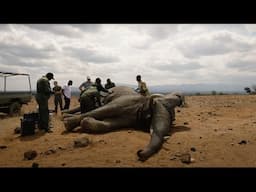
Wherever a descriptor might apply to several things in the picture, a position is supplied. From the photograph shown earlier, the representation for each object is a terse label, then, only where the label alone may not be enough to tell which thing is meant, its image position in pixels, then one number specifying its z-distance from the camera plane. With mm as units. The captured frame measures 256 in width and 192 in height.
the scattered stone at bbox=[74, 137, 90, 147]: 4228
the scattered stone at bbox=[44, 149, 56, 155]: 4092
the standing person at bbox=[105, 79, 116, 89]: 7321
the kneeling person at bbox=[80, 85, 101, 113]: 5893
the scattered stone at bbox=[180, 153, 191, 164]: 3561
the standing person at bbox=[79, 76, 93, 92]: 7476
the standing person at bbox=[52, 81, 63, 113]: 8078
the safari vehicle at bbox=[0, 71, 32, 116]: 8361
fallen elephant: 4820
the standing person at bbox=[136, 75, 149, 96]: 6816
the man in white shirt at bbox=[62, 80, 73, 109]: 8146
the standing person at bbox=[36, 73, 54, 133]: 5485
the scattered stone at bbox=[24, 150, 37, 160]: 3935
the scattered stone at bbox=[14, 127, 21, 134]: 5587
